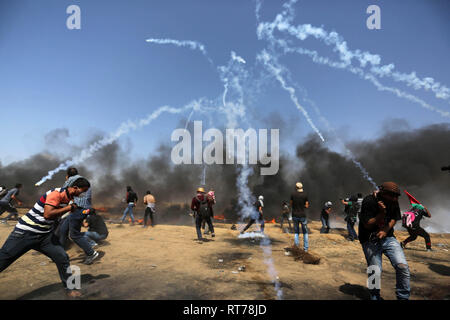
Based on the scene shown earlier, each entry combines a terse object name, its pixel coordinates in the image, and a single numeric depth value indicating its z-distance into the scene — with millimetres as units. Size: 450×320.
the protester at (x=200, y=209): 8078
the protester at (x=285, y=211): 12164
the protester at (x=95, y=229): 6559
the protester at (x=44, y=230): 3257
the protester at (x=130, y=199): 11242
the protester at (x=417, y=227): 6613
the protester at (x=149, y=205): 11008
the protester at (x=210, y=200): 8258
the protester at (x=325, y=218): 11214
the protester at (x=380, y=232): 3178
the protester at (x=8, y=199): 9742
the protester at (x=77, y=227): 5082
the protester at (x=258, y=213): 8898
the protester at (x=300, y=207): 6594
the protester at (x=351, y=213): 9102
